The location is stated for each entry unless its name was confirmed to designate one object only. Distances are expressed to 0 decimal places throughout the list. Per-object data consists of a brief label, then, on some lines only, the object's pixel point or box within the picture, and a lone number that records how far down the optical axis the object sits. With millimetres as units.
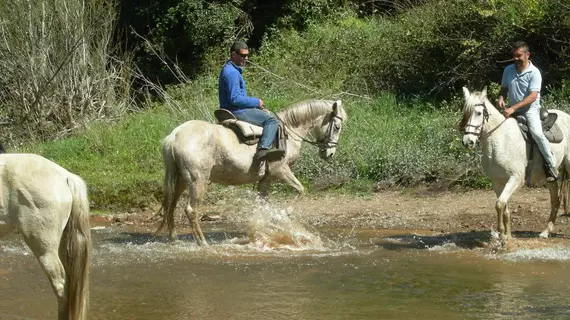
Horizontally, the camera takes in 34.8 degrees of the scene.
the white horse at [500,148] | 11047
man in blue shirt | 11969
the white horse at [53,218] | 7082
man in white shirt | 11266
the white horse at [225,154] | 11758
